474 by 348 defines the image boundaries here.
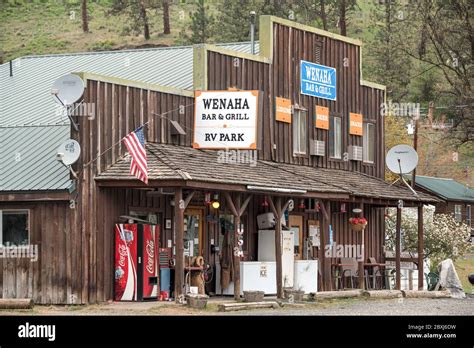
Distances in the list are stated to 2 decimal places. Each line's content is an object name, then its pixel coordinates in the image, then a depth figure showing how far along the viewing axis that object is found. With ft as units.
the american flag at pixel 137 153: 91.50
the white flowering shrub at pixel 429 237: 150.51
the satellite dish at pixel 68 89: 93.56
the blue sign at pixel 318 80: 125.80
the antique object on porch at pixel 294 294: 102.87
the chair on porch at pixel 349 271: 126.21
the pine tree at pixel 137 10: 287.69
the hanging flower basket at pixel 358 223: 125.08
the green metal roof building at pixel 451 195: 215.10
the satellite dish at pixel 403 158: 125.29
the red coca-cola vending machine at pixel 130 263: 97.30
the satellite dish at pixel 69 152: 93.25
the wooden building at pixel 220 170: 95.35
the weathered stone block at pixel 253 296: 96.57
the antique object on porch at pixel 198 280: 102.78
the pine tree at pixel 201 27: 260.83
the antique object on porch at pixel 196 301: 90.84
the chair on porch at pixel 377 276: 131.16
